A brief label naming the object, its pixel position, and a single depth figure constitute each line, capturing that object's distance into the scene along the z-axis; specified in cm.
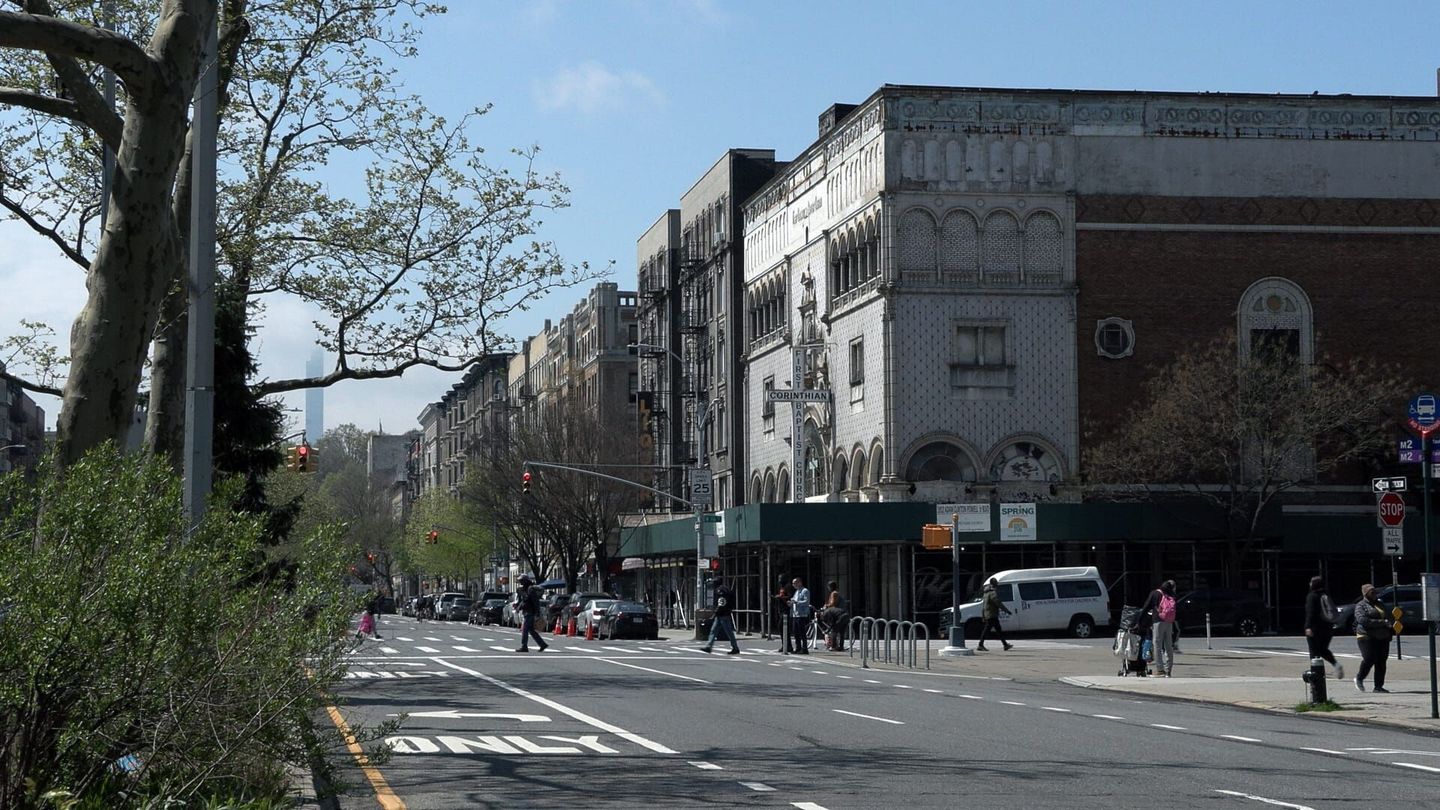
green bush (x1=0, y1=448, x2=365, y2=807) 927
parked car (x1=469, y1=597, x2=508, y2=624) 8219
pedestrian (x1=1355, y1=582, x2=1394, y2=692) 2514
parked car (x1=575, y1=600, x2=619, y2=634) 5828
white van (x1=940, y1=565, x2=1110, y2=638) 5012
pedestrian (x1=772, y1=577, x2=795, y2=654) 4312
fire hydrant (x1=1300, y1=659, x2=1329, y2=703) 2386
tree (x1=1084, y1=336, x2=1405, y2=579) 5297
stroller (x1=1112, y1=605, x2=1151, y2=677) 3166
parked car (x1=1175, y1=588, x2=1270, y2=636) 5066
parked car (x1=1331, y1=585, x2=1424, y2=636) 4884
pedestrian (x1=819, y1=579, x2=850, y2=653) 4297
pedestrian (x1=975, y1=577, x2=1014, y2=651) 4230
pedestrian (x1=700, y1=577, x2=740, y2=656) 4250
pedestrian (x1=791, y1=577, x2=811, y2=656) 4240
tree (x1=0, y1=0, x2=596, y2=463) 1514
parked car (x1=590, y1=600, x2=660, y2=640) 5656
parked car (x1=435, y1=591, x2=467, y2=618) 9679
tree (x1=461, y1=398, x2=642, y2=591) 7738
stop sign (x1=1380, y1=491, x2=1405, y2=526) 2445
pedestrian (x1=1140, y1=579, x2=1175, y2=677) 3156
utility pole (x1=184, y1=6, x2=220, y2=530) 1538
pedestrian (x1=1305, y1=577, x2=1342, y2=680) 2617
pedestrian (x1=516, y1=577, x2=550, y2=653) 4209
